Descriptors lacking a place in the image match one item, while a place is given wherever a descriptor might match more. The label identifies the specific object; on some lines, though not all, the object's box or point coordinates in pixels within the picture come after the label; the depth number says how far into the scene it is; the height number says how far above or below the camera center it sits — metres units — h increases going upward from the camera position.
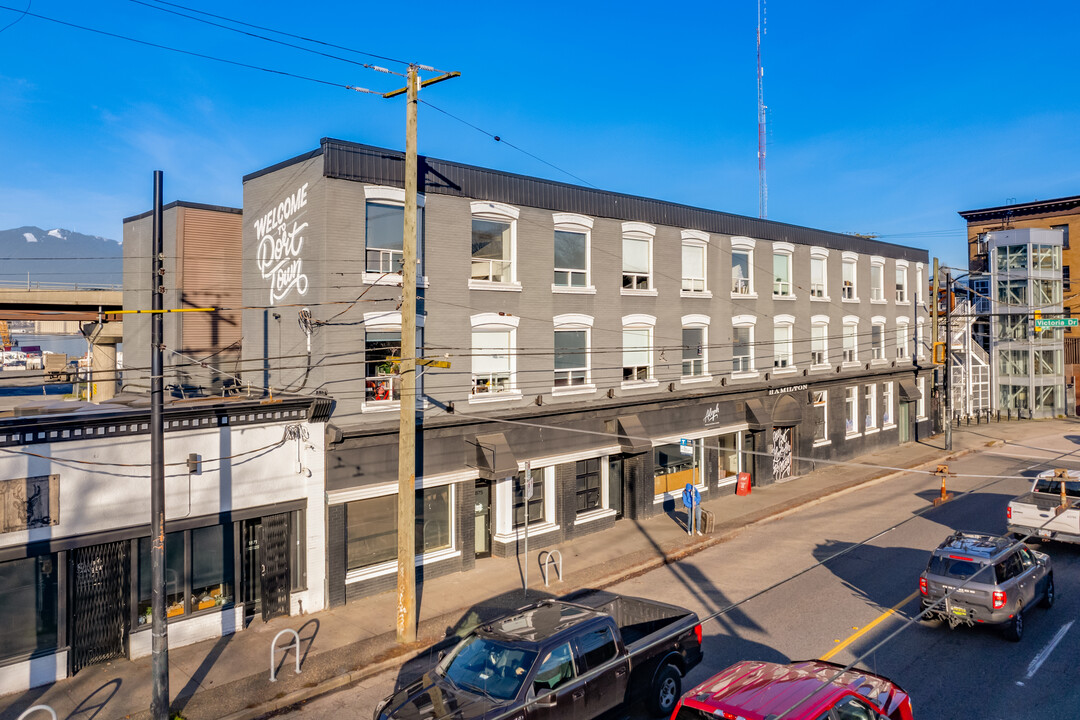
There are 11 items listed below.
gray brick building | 17.69 +0.50
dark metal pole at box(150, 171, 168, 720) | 11.29 -2.41
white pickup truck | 18.73 -4.26
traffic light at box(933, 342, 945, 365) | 37.47 +0.27
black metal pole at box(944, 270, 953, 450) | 36.28 -0.27
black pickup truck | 9.55 -4.58
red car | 8.18 -4.17
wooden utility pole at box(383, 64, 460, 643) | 14.80 -0.62
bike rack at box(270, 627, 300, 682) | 12.36 -5.76
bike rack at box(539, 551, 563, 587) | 18.44 -5.78
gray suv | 13.55 -4.49
